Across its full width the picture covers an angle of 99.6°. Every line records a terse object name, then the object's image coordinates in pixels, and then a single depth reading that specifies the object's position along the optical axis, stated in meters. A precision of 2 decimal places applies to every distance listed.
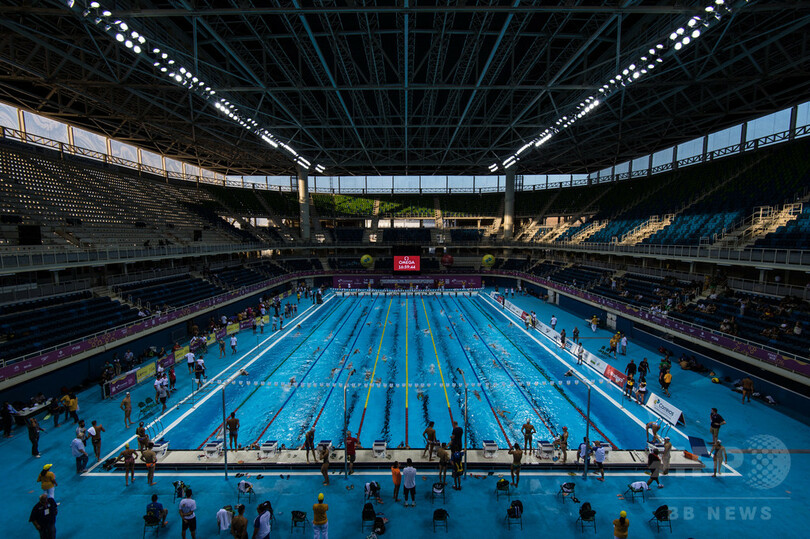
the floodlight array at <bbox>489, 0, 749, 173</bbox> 13.18
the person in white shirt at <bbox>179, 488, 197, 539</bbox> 7.47
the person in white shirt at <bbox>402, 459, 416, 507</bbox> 8.59
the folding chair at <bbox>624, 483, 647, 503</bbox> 8.99
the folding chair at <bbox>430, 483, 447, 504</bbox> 9.09
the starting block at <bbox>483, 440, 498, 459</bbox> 10.53
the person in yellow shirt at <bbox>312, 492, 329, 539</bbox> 7.25
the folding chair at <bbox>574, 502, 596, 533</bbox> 7.92
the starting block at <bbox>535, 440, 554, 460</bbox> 10.56
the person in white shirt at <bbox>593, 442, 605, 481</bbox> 9.90
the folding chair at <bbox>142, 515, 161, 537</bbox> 7.71
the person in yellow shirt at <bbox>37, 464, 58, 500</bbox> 8.38
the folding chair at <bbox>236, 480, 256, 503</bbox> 9.03
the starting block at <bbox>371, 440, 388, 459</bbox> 10.70
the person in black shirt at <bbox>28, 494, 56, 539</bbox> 7.25
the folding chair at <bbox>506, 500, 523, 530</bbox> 8.01
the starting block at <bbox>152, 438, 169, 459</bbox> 10.59
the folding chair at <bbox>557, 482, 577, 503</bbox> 8.98
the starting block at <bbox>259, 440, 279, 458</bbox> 10.62
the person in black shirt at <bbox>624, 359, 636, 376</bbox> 15.59
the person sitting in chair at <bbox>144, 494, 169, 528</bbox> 7.74
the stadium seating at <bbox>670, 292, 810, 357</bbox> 14.56
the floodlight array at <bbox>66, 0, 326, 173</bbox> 13.15
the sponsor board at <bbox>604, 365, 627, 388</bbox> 16.05
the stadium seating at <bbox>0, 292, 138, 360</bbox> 14.46
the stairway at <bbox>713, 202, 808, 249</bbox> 20.36
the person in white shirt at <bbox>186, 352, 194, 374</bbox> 17.19
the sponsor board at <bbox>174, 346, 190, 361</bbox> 18.85
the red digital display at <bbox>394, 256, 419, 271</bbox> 44.00
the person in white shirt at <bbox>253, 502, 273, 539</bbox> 7.12
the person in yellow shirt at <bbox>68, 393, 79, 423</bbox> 12.55
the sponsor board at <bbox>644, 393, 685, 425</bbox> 12.50
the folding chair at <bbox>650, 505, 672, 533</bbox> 7.99
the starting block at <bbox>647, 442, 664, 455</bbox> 10.50
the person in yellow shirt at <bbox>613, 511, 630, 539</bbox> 7.14
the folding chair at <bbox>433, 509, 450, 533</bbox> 7.84
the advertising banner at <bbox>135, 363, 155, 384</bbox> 16.25
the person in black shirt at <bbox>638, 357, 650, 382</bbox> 16.24
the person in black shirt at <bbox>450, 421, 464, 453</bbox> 9.58
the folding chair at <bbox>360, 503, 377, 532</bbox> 7.97
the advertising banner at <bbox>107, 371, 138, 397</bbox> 14.72
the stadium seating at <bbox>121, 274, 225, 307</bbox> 22.52
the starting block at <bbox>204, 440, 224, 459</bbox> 10.65
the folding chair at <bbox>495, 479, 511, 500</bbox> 8.94
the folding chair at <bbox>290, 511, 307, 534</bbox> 7.79
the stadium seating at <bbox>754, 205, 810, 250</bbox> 17.19
